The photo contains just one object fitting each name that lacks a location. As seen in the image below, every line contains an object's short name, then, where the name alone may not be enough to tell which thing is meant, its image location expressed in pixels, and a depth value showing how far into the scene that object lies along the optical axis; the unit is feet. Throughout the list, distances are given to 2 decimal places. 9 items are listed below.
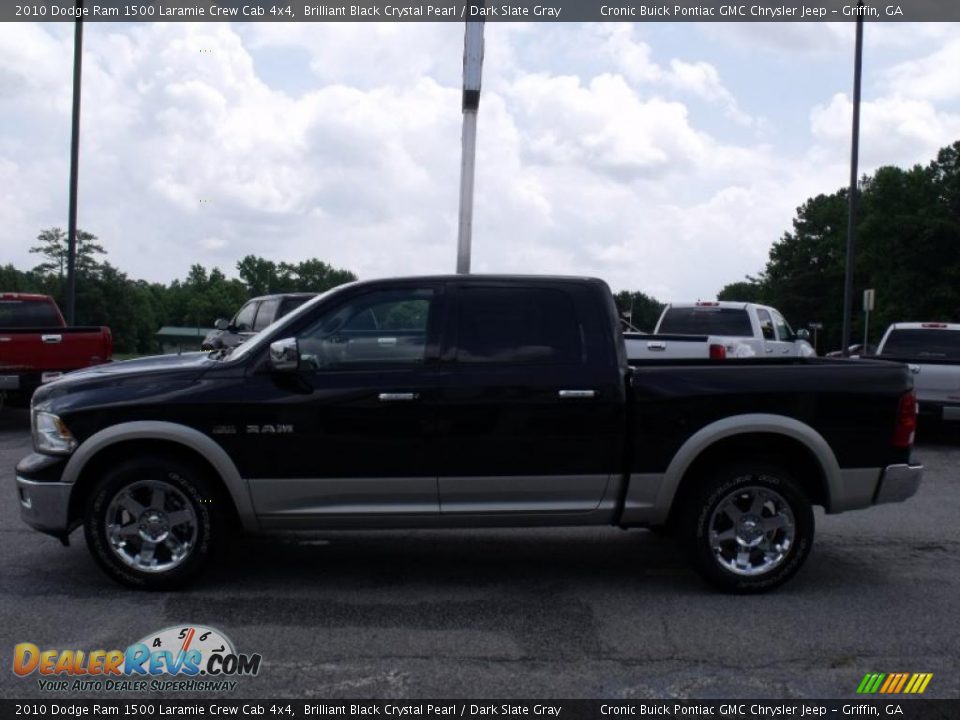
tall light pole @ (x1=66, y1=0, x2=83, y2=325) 63.10
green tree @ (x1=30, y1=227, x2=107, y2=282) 217.25
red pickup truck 44.83
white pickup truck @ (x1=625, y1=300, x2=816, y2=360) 41.06
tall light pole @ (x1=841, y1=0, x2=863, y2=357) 70.44
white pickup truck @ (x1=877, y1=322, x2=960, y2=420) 43.42
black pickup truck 19.30
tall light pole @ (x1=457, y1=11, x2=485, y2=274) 41.57
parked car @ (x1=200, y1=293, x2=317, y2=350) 52.21
